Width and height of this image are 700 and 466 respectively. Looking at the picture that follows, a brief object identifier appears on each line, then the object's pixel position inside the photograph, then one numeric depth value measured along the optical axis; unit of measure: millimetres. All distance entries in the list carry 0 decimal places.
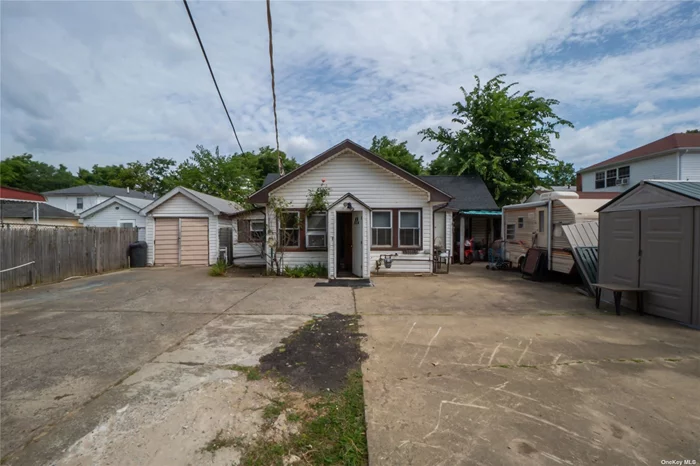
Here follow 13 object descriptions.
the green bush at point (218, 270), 11906
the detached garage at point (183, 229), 15422
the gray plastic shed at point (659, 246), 5820
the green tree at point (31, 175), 45534
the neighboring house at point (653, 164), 19219
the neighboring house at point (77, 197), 34781
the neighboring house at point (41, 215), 22938
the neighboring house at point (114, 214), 17531
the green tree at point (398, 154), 32844
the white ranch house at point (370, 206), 11977
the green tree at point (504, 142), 22359
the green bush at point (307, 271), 11539
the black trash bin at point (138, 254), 14828
